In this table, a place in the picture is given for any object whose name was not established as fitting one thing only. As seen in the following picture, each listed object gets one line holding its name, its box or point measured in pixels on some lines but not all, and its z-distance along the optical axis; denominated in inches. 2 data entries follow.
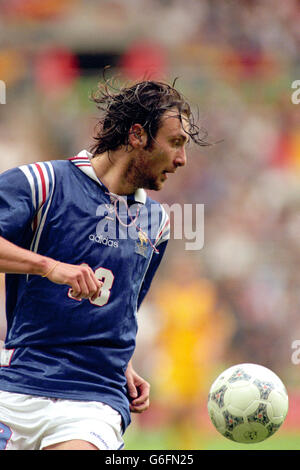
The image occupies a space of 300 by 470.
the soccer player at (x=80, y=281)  231.3
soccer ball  268.8
